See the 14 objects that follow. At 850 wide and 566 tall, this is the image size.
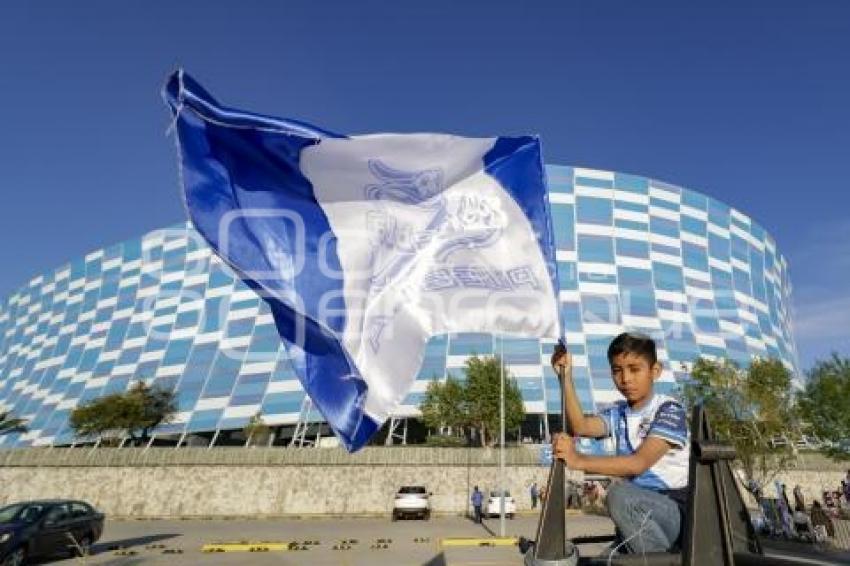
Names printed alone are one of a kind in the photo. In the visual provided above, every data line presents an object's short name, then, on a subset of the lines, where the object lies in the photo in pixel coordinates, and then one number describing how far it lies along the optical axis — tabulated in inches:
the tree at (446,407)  1637.6
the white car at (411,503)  1061.1
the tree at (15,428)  1948.6
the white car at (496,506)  1107.9
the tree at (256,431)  1790.1
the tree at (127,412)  1744.6
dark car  577.9
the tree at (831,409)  1236.5
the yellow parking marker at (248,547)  657.5
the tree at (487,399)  1585.9
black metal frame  89.7
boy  101.6
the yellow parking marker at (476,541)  684.1
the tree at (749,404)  1133.7
